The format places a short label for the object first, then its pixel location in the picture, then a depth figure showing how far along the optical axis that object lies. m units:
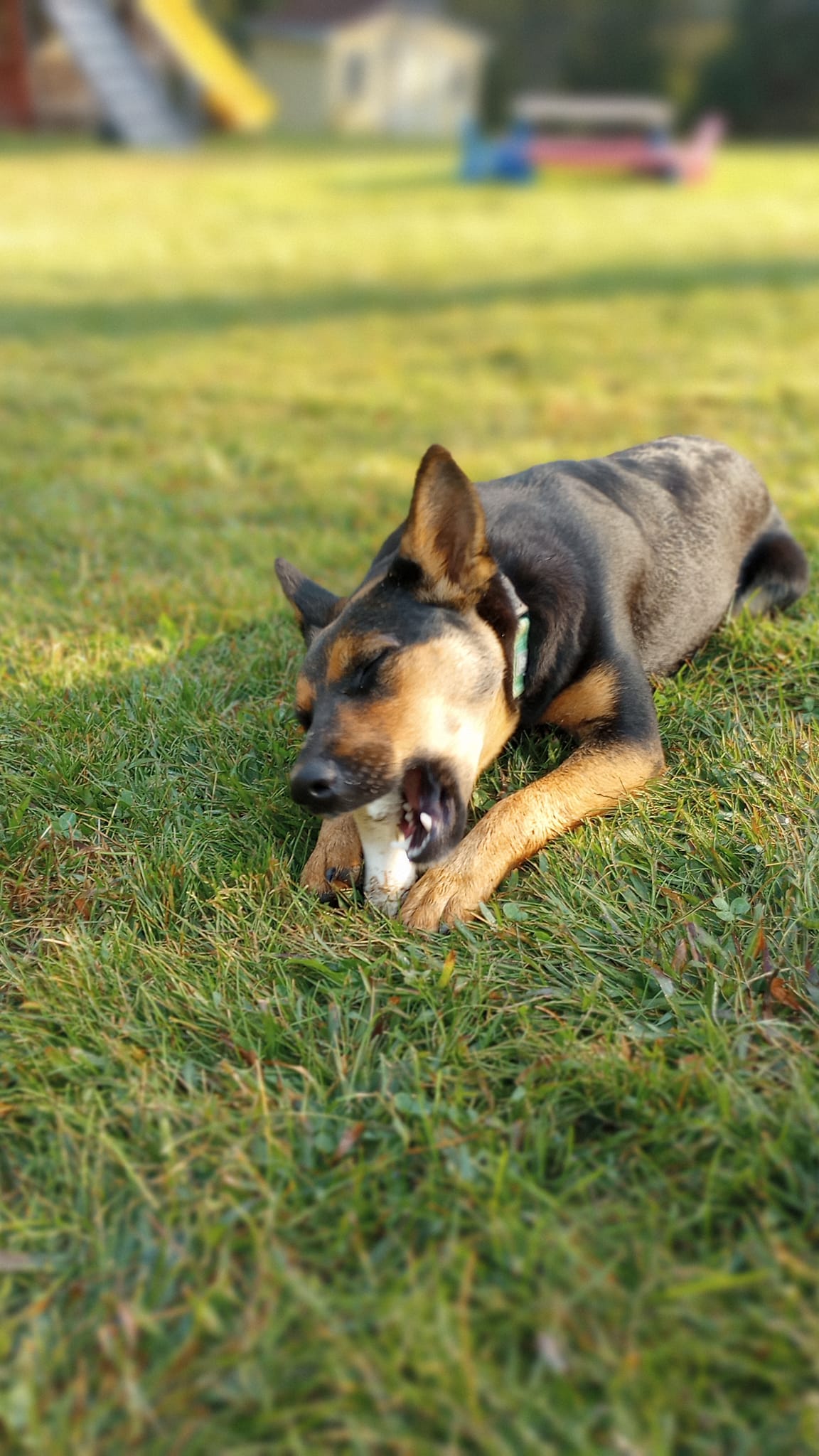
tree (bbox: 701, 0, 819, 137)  35.56
